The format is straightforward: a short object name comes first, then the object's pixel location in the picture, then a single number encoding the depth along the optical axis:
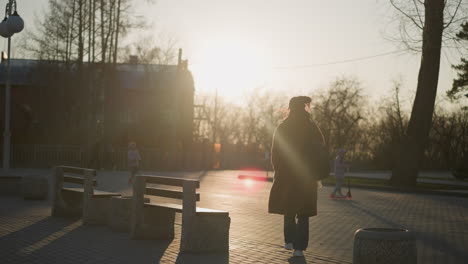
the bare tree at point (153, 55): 49.27
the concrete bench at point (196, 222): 8.89
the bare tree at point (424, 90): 27.39
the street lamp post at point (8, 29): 20.45
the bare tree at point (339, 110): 76.56
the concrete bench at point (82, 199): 12.04
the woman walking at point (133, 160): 28.00
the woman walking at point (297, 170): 8.77
